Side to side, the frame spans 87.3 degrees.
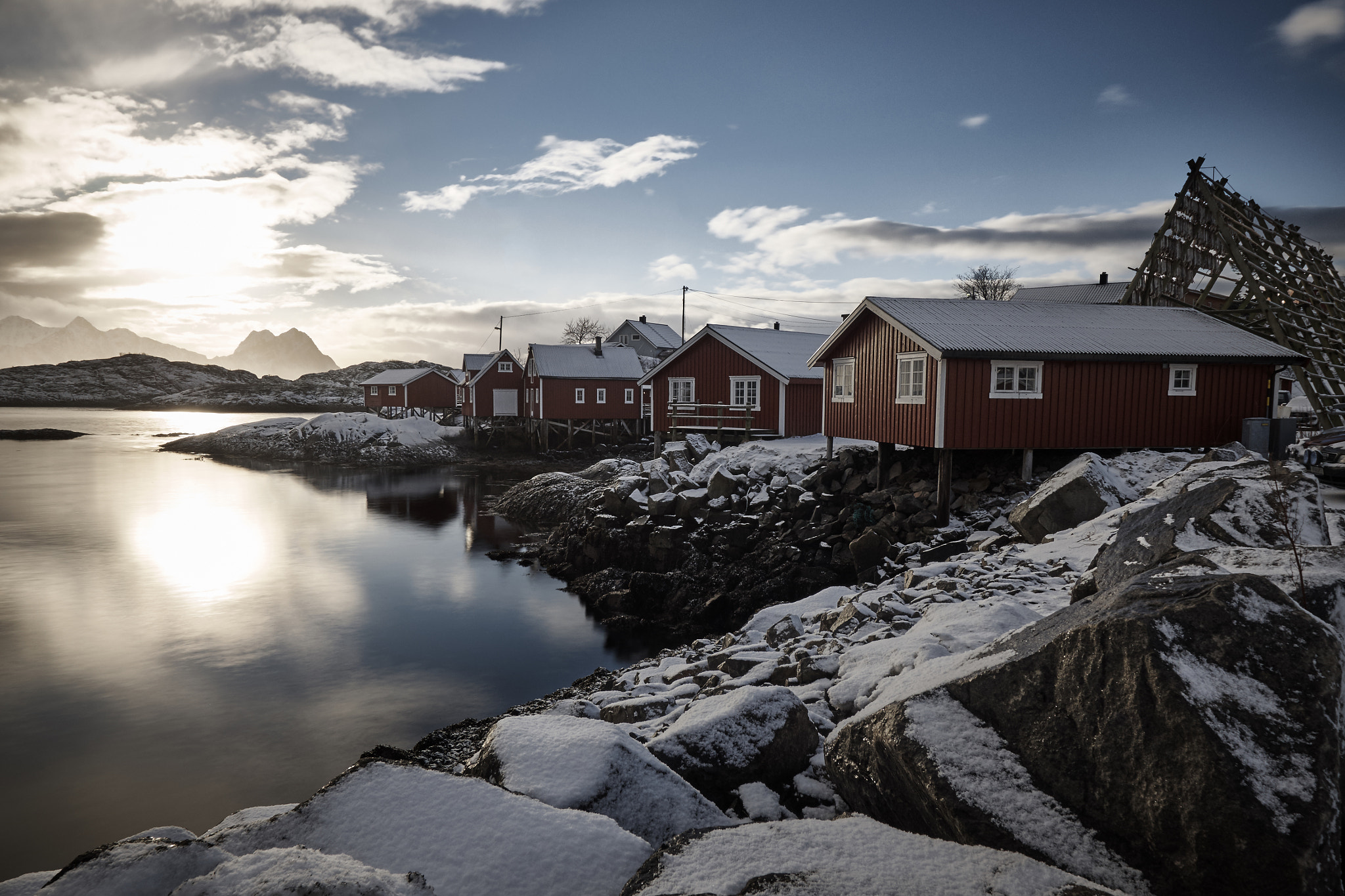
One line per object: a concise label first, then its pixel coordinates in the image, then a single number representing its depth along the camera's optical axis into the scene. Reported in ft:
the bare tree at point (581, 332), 310.65
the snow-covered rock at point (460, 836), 10.80
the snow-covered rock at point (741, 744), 16.39
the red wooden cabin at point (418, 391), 214.07
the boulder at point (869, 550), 45.09
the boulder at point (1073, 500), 37.32
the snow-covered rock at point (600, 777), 13.58
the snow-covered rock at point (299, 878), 8.98
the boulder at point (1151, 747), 9.50
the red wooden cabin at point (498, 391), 167.73
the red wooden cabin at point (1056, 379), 50.14
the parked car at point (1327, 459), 46.85
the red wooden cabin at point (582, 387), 146.20
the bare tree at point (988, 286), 202.90
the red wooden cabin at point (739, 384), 90.94
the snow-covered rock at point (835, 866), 9.76
